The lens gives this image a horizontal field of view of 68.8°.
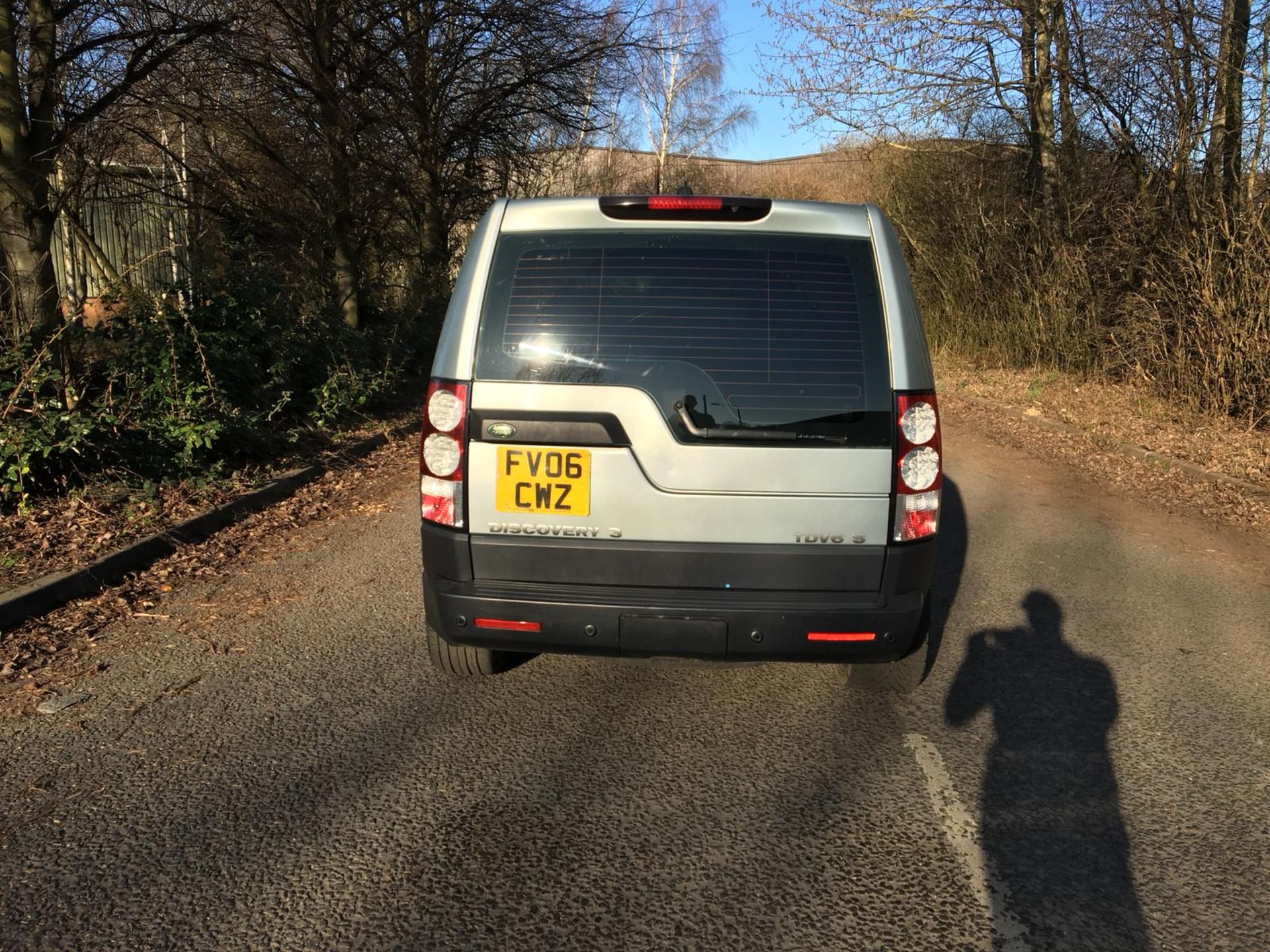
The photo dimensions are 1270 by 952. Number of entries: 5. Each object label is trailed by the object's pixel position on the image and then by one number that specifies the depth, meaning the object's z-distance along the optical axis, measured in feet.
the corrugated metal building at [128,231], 28.45
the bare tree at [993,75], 43.29
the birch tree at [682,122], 124.26
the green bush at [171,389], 18.83
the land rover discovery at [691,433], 10.18
